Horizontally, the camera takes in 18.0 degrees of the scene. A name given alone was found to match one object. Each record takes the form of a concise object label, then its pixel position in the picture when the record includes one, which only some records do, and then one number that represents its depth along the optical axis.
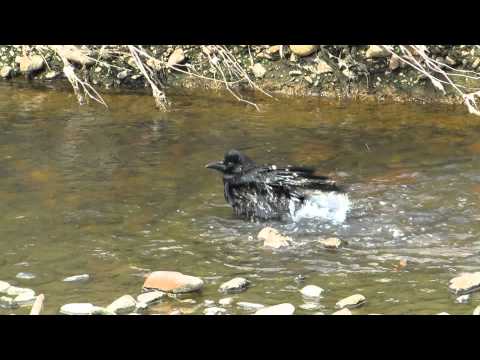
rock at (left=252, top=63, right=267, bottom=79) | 24.92
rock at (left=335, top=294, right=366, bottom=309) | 10.94
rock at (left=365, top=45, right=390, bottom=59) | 23.79
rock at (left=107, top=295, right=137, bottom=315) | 10.91
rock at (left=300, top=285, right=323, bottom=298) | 11.43
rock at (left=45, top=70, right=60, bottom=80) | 25.51
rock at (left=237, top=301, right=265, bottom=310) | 11.00
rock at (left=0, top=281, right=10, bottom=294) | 11.61
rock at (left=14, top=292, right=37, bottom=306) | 11.22
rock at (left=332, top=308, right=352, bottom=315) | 10.33
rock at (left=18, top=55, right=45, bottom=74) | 25.55
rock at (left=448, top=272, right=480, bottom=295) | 11.33
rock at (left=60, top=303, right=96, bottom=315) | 10.77
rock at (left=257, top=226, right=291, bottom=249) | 13.73
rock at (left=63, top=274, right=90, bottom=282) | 12.14
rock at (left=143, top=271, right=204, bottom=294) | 11.58
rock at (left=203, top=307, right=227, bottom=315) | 10.83
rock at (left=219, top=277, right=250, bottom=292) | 11.73
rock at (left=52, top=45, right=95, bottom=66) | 22.19
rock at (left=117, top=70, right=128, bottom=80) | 25.05
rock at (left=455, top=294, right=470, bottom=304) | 11.02
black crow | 15.56
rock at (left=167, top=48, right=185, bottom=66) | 25.14
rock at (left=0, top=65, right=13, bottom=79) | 25.66
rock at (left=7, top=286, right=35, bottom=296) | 11.50
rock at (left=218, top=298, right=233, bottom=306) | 11.19
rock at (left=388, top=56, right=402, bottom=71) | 23.68
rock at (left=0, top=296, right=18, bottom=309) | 11.09
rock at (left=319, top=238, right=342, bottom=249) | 13.55
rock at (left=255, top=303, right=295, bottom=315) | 10.47
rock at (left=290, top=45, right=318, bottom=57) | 24.45
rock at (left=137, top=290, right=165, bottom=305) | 11.23
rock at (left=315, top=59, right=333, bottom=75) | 24.38
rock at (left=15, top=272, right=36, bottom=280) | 12.24
